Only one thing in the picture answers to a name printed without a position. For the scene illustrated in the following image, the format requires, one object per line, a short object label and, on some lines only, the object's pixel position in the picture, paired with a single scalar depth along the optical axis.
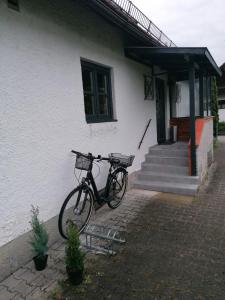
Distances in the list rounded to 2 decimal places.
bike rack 3.23
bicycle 3.55
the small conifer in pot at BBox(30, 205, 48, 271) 2.77
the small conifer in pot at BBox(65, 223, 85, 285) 2.48
